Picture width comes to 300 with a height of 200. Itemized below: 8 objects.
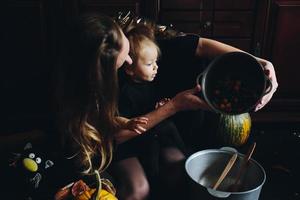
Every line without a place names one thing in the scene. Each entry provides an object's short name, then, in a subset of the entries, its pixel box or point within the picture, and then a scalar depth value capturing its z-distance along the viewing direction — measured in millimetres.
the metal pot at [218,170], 1356
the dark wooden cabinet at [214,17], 1726
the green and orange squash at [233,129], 1578
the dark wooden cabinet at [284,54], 1764
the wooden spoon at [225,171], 1358
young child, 1341
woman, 1175
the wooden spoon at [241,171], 1341
